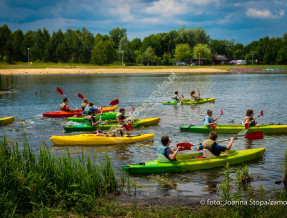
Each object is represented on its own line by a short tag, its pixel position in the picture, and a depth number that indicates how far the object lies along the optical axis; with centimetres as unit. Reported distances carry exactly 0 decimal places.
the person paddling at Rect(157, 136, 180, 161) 1091
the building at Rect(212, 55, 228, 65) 14208
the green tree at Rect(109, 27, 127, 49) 15188
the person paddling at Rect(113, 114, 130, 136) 1548
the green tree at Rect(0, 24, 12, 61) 10138
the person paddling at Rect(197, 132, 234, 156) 1131
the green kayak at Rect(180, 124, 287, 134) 1698
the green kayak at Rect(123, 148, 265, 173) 1097
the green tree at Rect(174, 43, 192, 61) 12534
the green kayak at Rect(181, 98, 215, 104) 2922
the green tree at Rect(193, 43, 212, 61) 12400
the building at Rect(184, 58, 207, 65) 12712
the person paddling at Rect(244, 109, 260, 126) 1634
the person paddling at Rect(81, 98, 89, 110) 2255
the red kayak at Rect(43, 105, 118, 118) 2327
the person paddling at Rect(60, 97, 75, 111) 2345
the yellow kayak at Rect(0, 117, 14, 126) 2060
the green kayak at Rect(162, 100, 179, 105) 2911
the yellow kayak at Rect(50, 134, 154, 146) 1530
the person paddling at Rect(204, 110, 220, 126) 1716
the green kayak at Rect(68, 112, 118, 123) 2233
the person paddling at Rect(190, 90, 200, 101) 2895
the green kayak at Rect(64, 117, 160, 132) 1825
